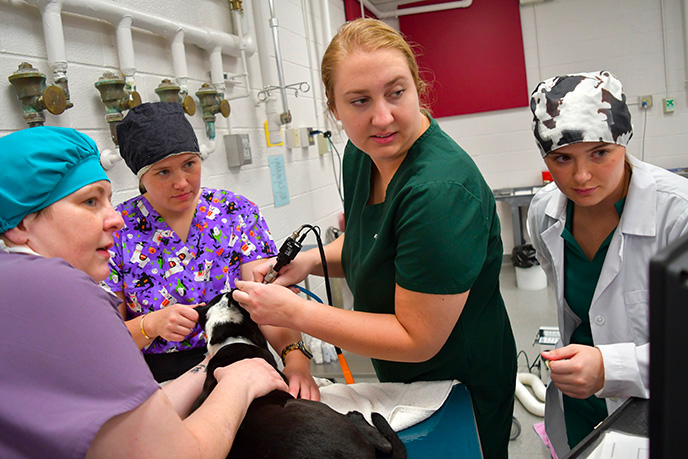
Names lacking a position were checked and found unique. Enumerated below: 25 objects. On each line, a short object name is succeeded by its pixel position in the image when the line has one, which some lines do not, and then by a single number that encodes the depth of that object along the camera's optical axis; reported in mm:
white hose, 2643
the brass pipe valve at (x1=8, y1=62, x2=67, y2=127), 1439
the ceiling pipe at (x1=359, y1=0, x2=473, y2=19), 5039
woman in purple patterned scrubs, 1388
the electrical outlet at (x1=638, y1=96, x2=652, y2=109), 4793
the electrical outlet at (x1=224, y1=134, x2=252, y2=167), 2523
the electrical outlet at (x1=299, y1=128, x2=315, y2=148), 3394
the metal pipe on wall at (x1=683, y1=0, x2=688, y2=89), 4494
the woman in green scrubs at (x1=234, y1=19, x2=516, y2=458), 1038
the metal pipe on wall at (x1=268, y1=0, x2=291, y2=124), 2924
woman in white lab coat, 1046
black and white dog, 900
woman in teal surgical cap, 610
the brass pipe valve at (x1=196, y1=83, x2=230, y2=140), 2260
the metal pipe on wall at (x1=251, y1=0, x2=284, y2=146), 2904
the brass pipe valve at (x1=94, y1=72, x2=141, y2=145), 1698
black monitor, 352
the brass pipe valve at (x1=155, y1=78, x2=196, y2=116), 1957
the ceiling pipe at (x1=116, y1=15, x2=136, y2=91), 1810
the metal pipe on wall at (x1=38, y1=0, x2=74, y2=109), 1535
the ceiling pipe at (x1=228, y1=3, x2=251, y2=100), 2660
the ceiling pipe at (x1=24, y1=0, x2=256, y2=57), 1645
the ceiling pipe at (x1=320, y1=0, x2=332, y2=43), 3812
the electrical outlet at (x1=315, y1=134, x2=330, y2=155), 3748
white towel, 1084
